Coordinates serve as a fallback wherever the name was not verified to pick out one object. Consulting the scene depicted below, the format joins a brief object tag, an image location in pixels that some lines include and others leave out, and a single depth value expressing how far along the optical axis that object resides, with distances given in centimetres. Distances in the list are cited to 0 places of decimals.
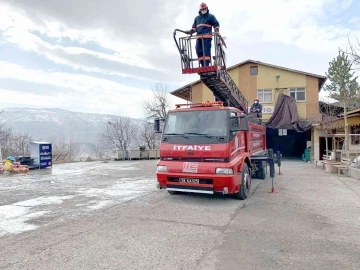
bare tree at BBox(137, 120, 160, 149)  3828
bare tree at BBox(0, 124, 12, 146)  3869
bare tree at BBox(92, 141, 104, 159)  5870
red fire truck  660
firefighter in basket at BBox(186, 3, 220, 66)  775
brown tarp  2134
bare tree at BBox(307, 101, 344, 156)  1841
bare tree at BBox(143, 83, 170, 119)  3500
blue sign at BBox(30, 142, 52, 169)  1551
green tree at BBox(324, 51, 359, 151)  2014
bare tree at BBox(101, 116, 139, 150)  4656
